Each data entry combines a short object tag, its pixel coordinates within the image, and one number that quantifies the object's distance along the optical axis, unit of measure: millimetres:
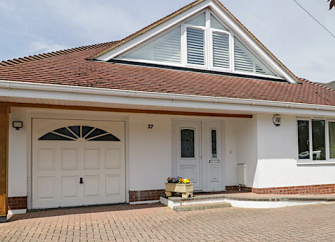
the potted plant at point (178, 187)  8625
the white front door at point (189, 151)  10000
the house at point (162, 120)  7770
